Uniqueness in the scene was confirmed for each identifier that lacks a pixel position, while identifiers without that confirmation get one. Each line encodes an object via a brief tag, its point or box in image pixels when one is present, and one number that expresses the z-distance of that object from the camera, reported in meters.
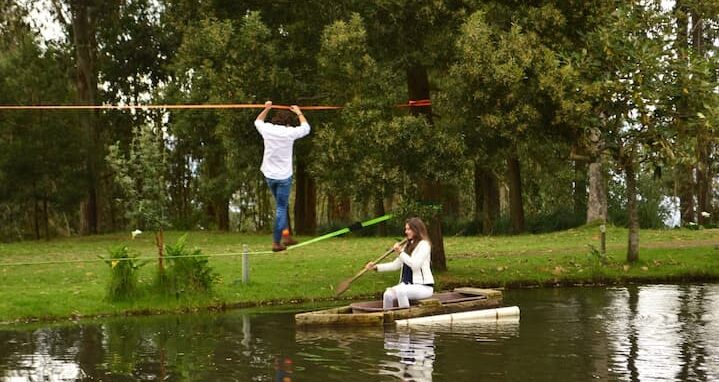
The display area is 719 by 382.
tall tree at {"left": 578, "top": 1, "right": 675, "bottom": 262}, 21.70
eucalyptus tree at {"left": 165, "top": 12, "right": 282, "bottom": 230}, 21.97
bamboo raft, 17.33
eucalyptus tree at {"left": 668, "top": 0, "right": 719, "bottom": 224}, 22.08
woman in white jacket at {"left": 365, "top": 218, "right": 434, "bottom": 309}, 17.33
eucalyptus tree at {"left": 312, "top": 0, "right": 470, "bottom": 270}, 21.22
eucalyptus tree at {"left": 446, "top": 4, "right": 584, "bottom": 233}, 20.86
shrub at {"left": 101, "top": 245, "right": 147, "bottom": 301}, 20.70
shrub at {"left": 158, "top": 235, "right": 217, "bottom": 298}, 21.16
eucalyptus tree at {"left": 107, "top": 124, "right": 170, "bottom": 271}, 20.20
